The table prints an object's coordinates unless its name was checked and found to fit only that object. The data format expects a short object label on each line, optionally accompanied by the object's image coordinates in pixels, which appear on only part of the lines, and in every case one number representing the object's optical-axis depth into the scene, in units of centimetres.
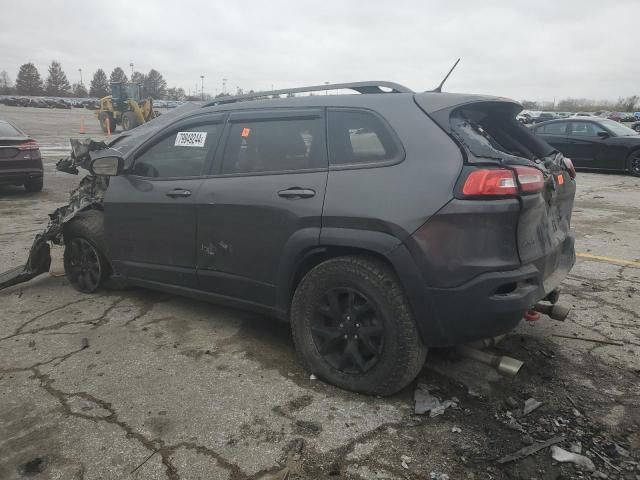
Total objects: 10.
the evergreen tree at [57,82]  11162
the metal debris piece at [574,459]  234
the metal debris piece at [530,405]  280
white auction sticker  375
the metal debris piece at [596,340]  359
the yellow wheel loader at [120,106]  2695
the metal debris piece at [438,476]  229
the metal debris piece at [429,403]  280
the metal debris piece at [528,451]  240
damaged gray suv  258
